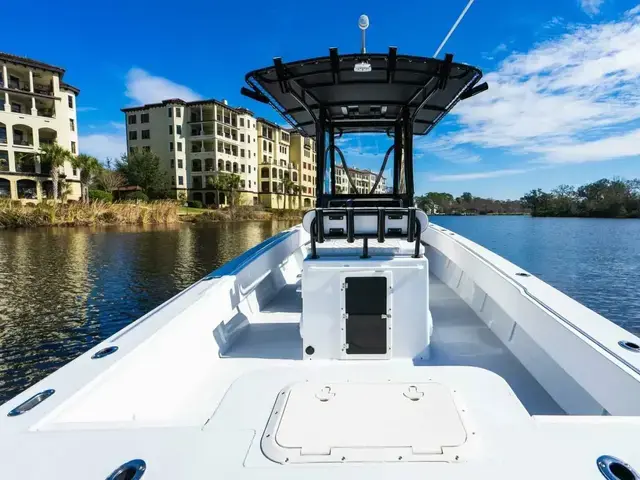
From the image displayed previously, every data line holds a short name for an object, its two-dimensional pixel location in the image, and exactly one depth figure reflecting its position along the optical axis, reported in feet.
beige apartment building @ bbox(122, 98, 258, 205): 169.78
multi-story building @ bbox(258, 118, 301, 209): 196.65
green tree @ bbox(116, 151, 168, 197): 155.84
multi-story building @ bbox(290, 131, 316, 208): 214.38
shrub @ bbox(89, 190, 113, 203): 131.23
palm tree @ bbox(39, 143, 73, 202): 116.47
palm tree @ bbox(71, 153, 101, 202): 122.52
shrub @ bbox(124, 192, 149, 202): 141.96
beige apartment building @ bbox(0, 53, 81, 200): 117.39
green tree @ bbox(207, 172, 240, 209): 166.71
